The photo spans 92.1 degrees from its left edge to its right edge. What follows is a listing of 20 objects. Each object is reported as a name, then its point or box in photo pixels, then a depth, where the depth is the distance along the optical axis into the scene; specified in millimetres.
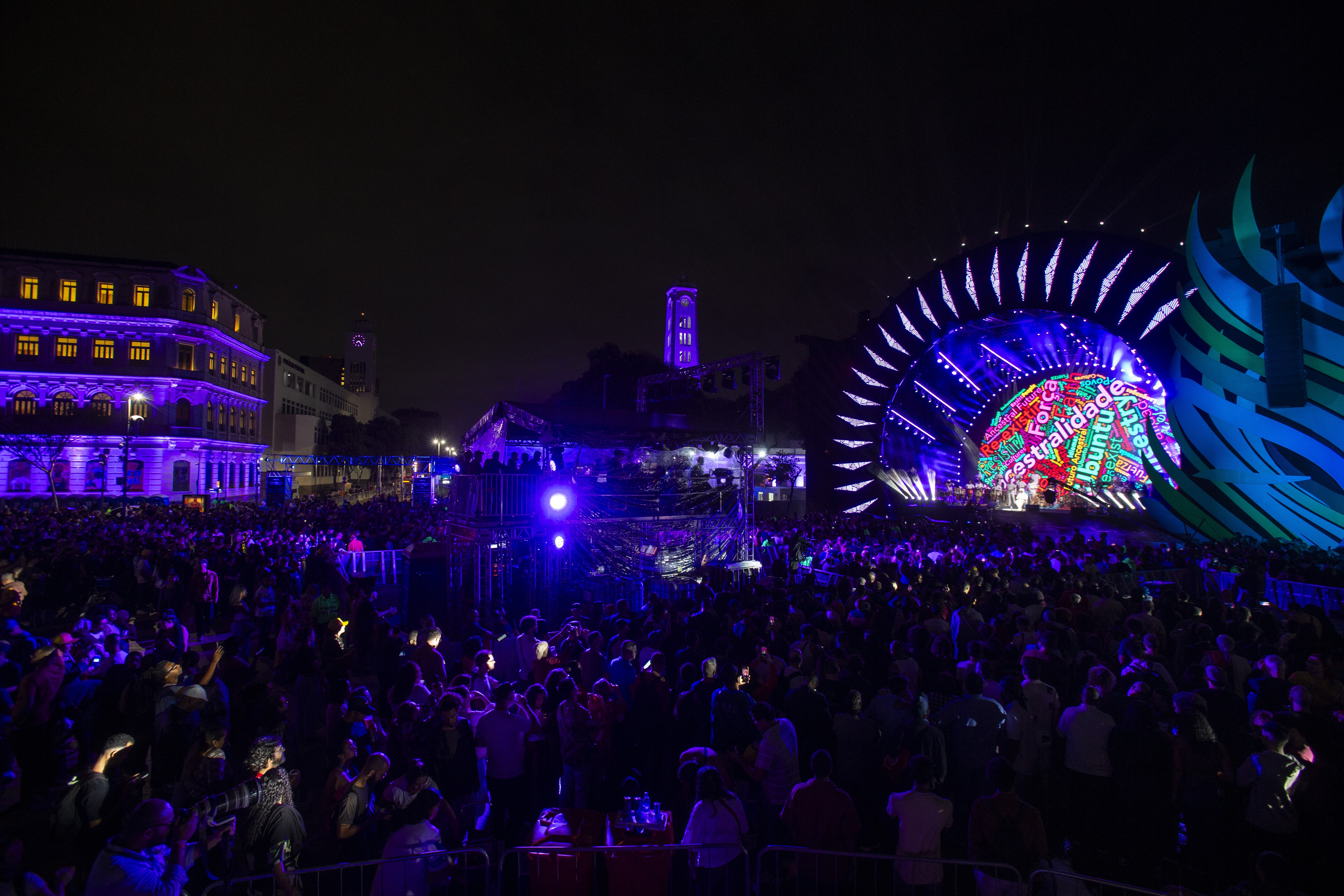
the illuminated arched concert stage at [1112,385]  16344
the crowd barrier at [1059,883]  3424
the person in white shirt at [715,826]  3918
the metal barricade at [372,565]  15344
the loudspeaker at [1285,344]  15664
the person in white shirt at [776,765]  4785
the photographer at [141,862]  3109
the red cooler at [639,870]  3959
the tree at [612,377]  57469
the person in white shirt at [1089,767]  4930
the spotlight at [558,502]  12297
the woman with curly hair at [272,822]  3662
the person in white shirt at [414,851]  3650
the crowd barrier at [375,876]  3631
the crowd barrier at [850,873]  3732
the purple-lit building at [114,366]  38406
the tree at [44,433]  35750
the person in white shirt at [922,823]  3885
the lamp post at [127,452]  29859
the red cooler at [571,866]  3980
